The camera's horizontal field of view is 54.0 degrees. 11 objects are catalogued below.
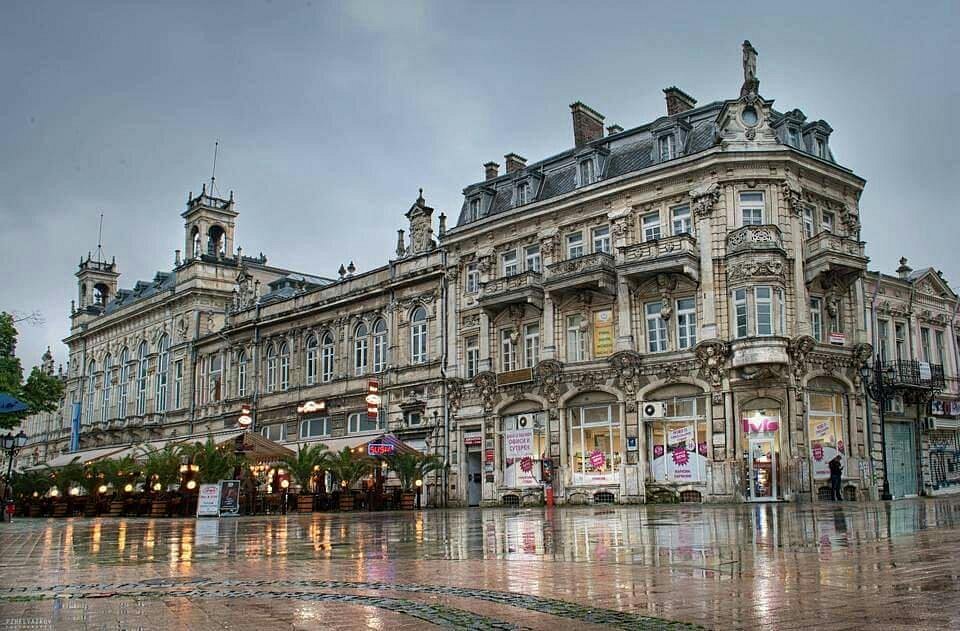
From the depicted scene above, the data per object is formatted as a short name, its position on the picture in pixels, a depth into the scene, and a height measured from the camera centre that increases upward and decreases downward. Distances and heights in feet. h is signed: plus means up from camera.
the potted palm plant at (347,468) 116.88 +1.37
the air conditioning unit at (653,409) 113.39 +8.20
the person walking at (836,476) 104.17 +0.07
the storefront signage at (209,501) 103.15 -2.28
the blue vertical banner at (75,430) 245.45 +13.17
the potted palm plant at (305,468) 114.11 +1.39
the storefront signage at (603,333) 119.34 +18.21
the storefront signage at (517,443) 126.72 +4.75
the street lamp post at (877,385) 115.55 +11.21
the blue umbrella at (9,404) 70.90 +5.79
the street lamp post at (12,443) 99.26 +4.08
